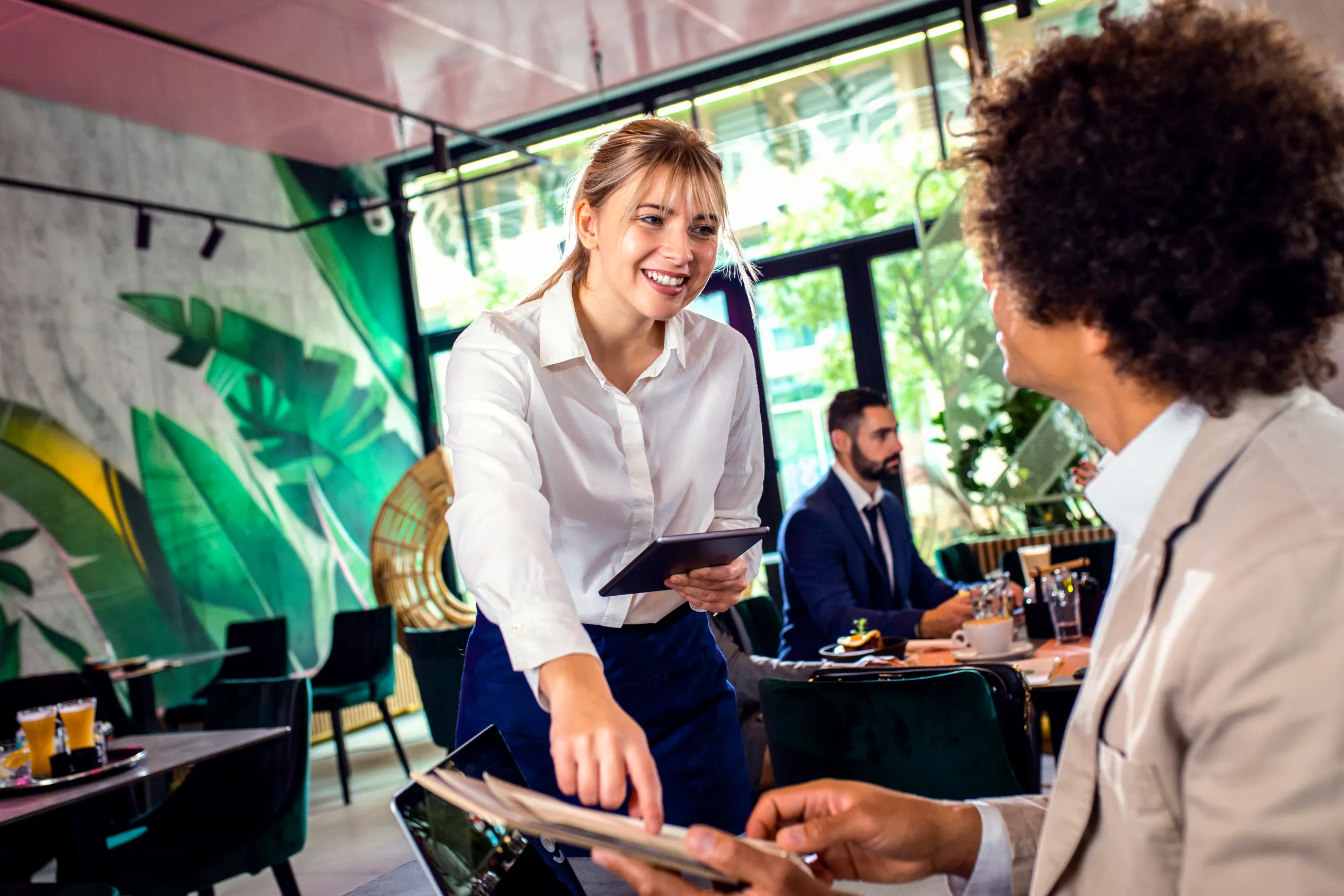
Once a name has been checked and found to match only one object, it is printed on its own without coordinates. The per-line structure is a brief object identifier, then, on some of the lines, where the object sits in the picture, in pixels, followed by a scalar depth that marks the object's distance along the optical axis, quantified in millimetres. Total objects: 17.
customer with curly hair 665
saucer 2658
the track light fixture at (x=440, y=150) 6160
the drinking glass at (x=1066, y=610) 2891
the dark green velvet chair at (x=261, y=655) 6086
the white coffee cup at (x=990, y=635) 2688
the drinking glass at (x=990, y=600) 2955
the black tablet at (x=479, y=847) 808
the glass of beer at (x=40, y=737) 2746
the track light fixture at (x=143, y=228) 6449
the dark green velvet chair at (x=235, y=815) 2936
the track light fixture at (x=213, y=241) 6929
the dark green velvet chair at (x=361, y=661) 5965
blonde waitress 1561
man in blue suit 3352
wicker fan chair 7277
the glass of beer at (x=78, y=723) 2795
